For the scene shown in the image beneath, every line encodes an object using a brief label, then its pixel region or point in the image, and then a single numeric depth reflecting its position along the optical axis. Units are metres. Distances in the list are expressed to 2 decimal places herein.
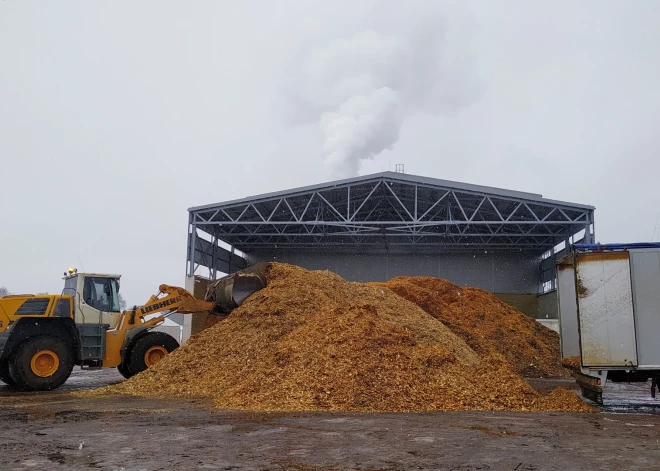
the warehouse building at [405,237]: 23.52
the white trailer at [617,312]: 9.41
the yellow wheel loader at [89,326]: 12.34
